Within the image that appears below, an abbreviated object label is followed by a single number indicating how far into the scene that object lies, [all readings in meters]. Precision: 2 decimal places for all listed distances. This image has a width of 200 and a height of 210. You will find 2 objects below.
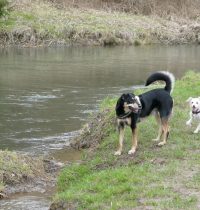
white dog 11.25
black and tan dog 10.22
